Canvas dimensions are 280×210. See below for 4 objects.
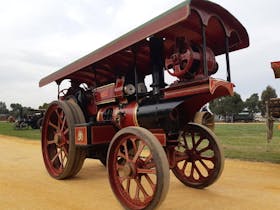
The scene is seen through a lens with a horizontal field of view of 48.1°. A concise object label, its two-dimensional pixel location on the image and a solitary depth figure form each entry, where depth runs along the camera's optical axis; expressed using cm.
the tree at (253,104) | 4884
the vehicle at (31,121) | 2442
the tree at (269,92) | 4468
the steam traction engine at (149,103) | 350
